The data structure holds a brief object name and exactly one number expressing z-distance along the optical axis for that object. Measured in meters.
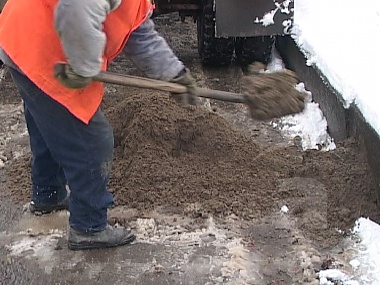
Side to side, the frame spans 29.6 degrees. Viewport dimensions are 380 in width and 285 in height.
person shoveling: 2.51
